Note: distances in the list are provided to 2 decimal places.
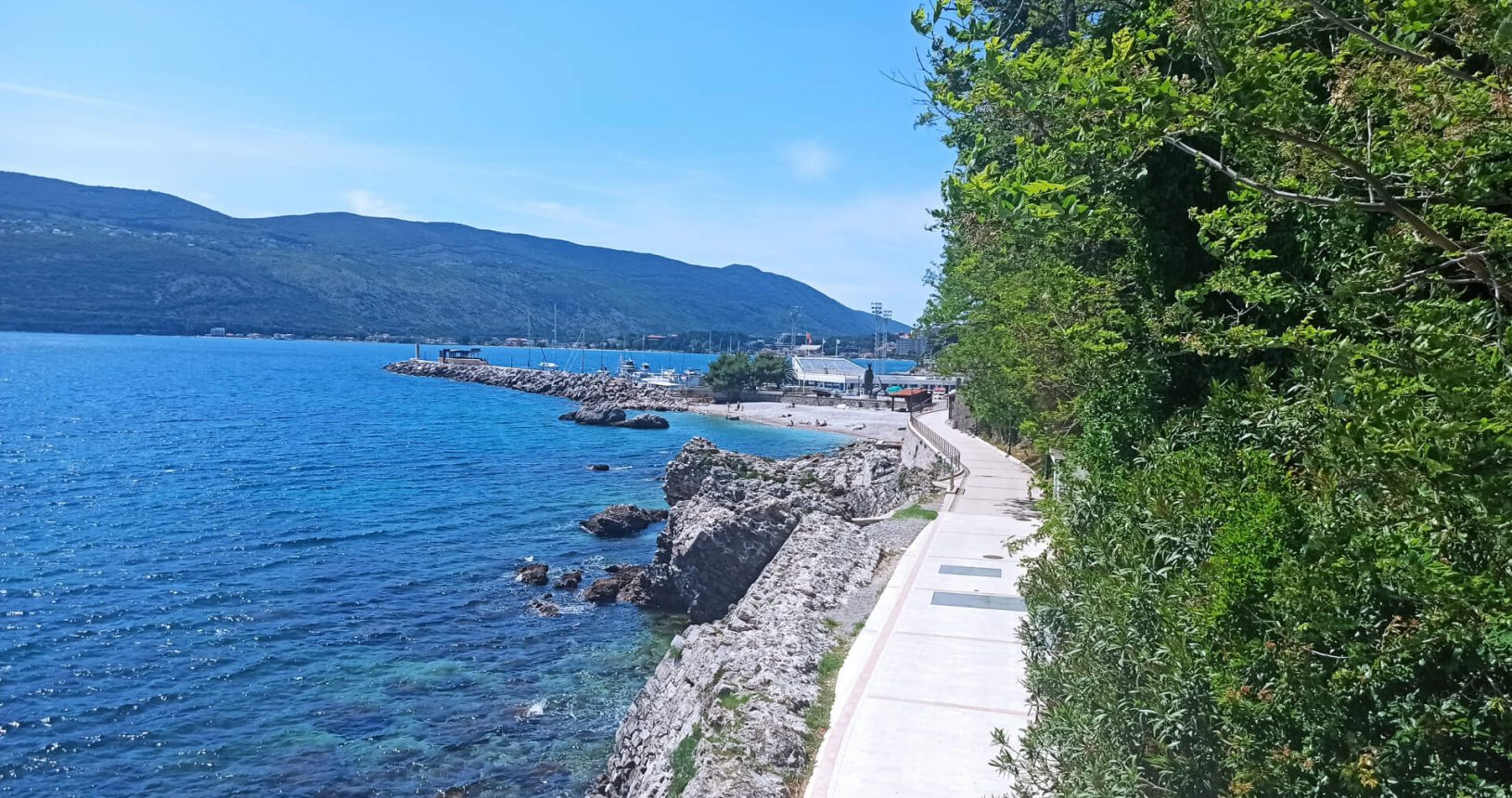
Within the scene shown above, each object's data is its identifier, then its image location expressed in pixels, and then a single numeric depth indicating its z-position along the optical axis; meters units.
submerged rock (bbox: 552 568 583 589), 31.06
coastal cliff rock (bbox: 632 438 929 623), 25.59
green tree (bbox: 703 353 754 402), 113.75
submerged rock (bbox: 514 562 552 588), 31.52
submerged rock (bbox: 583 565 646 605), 29.36
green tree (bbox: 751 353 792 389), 116.56
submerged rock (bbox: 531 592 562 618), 28.02
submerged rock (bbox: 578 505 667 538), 39.47
